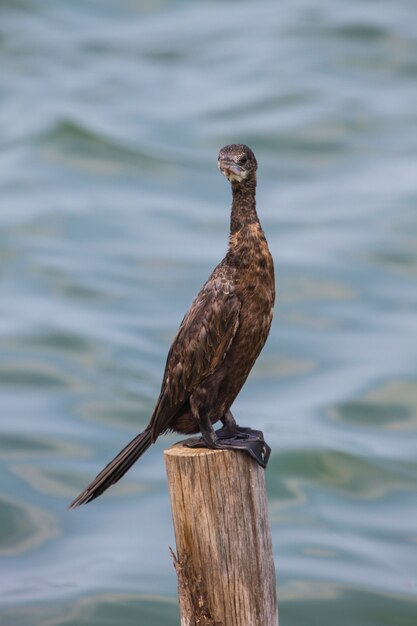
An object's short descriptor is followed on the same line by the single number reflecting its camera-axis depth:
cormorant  10.79
